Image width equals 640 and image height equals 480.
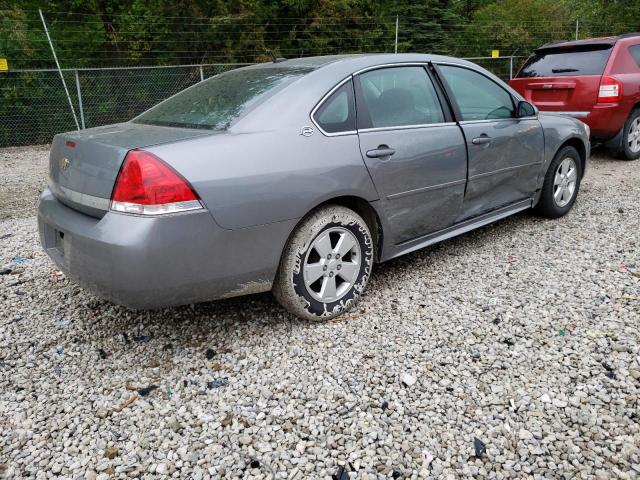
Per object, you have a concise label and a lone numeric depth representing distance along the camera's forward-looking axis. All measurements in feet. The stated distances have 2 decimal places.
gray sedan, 8.27
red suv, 23.22
